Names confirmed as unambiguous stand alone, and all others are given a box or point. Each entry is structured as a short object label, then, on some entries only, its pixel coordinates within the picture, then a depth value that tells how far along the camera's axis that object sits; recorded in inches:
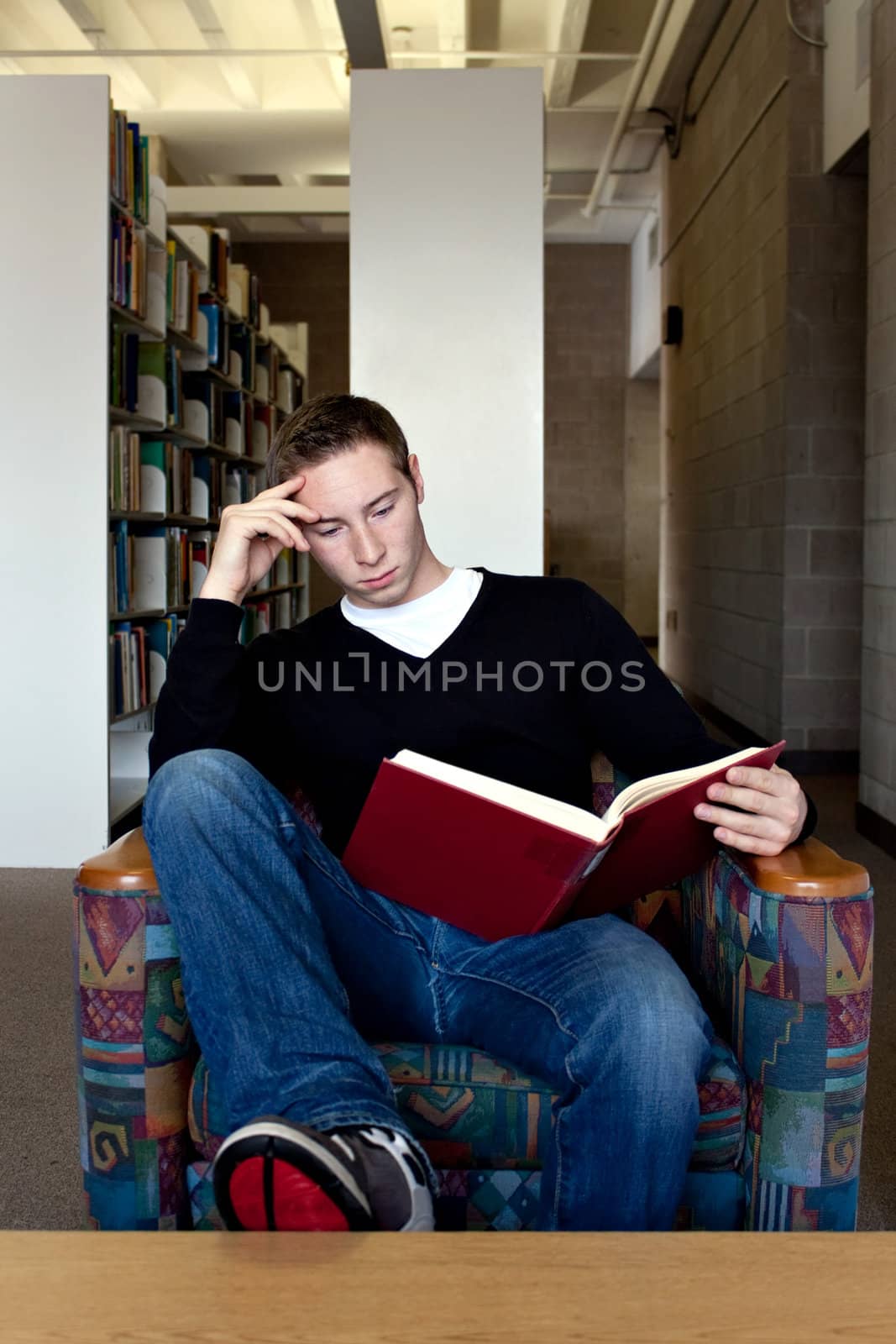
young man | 41.9
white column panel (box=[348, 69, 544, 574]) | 136.7
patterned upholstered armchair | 47.3
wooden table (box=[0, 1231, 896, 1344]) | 29.4
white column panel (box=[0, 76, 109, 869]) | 136.6
